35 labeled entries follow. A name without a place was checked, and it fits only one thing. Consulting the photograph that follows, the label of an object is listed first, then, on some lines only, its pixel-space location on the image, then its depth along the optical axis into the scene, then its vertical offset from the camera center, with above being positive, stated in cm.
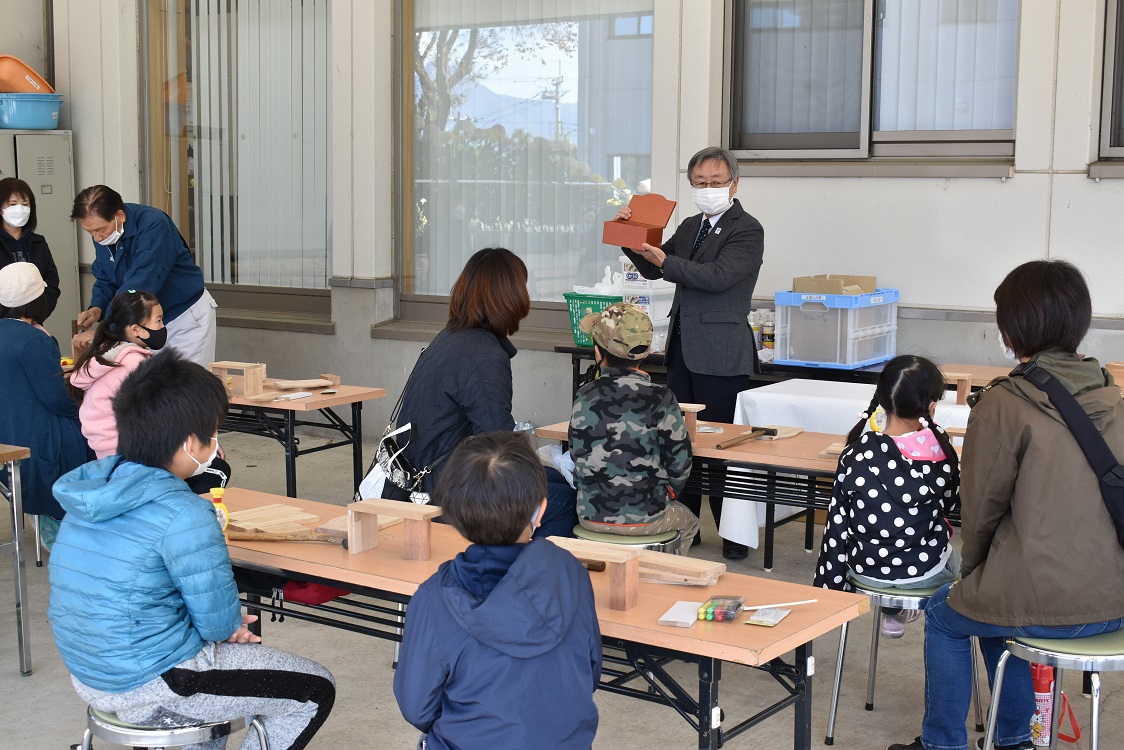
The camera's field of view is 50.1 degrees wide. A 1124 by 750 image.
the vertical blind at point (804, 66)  621 +79
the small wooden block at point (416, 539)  276 -74
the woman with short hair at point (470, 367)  366 -46
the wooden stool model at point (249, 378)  511 -71
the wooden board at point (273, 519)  302 -78
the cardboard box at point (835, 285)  544 -30
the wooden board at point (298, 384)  527 -75
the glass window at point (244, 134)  823 +55
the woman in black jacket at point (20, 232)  598 -11
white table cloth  475 -77
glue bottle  285 -72
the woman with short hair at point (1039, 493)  264 -60
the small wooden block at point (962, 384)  469 -64
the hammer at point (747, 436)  408 -76
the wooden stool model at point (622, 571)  238 -70
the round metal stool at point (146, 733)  240 -104
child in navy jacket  197 -68
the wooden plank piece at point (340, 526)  294 -77
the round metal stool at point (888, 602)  313 -99
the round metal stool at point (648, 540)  362 -97
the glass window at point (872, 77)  589 +72
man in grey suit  489 -30
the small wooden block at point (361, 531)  281 -75
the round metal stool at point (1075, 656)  260 -94
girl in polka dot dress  316 -72
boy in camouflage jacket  360 -68
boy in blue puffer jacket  236 -72
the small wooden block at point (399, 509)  274 -68
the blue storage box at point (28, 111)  831 +68
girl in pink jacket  423 -52
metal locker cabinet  834 +14
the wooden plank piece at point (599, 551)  239 -68
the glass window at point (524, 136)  703 +48
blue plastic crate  543 -50
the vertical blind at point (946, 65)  585 +77
